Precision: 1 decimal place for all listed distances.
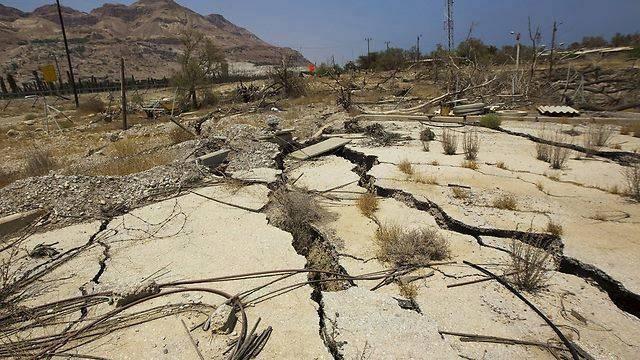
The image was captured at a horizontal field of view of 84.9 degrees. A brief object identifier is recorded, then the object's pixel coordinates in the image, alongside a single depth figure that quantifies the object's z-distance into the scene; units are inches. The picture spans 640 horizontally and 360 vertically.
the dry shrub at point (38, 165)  303.3
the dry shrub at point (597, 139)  278.5
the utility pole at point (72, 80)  821.9
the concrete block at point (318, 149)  300.3
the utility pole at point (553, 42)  577.6
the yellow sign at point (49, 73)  646.5
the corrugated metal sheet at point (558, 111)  414.6
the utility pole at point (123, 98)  485.1
